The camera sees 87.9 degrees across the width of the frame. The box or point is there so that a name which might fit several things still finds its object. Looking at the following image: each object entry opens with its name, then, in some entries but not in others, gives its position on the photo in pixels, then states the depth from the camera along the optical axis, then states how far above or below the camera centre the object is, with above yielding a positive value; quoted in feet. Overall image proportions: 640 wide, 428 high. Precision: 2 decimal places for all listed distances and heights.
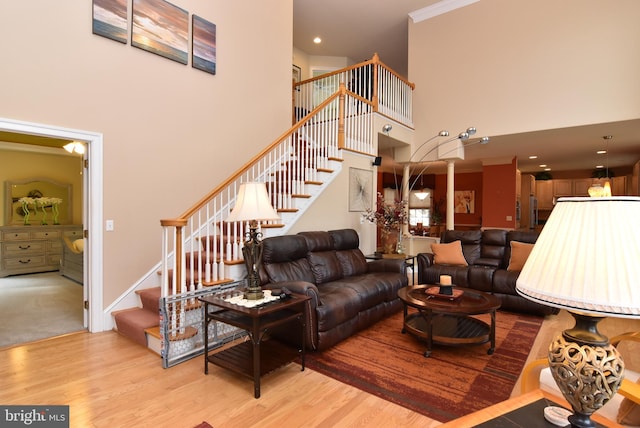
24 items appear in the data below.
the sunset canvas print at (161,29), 13.03 +7.43
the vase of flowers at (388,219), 17.62 -0.51
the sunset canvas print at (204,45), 14.83 +7.49
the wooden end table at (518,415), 3.87 -2.50
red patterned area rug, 7.73 -4.41
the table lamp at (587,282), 2.83 -0.64
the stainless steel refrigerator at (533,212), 30.89 -0.15
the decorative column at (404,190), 21.21 +1.27
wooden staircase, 10.91 +1.70
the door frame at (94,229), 11.89 -0.73
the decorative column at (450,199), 23.64 +0.80
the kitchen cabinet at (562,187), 31.37 +2.23
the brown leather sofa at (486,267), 14.35 -2.80
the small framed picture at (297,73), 28.10 +11.67
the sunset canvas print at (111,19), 11.87 +6.98
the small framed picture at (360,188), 18.02 +1.19
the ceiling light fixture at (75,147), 13.33 +2.51
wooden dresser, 21.34 -2.58
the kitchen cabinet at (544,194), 32.50 +1.65
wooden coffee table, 9.87 -3.78
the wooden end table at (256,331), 8.05 -3.11
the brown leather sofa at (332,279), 10.09 -2.75
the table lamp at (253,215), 8.95 -0.16
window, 38.06 -0.70
